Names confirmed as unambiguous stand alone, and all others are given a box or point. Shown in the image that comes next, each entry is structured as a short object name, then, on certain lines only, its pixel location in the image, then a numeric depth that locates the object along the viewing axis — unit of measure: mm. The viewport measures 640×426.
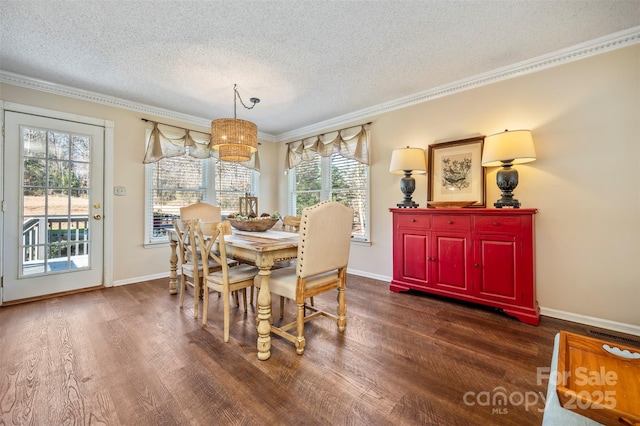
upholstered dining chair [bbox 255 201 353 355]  1972
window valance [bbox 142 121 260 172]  3957
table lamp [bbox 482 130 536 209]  2580
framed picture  3102
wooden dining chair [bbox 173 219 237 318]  2521
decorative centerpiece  2834
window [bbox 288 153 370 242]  4238
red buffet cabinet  2553
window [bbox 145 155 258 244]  4074
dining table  1965
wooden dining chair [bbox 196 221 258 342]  2178
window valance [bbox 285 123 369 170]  4098
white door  3066
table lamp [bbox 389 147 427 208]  3371
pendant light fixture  2807
